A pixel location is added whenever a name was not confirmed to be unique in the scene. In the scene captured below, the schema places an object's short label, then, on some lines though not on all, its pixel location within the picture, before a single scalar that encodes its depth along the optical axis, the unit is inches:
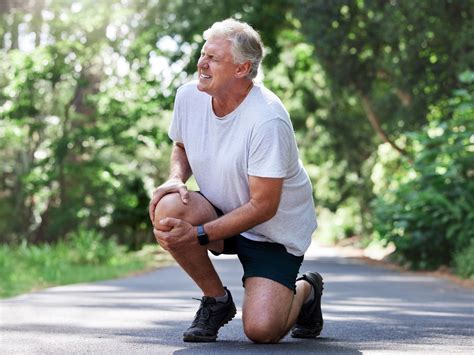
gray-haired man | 227.9
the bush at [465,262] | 567.2
